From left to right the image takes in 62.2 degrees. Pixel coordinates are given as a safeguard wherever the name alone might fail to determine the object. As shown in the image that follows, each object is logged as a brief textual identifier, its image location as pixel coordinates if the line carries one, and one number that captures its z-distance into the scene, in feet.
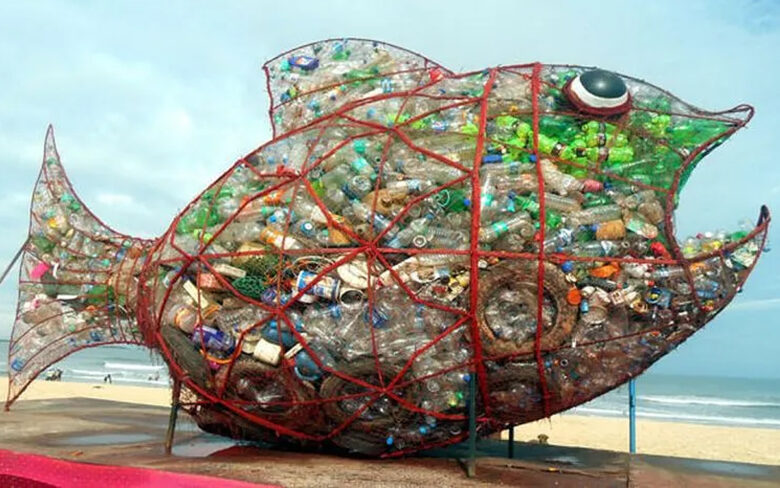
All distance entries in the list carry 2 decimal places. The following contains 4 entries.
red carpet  15.14
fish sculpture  16.63
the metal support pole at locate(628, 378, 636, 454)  26.68
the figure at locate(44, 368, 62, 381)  105.70
